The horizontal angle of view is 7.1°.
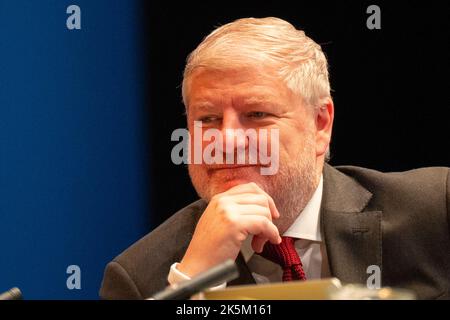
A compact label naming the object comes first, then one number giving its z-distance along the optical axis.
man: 4.34
